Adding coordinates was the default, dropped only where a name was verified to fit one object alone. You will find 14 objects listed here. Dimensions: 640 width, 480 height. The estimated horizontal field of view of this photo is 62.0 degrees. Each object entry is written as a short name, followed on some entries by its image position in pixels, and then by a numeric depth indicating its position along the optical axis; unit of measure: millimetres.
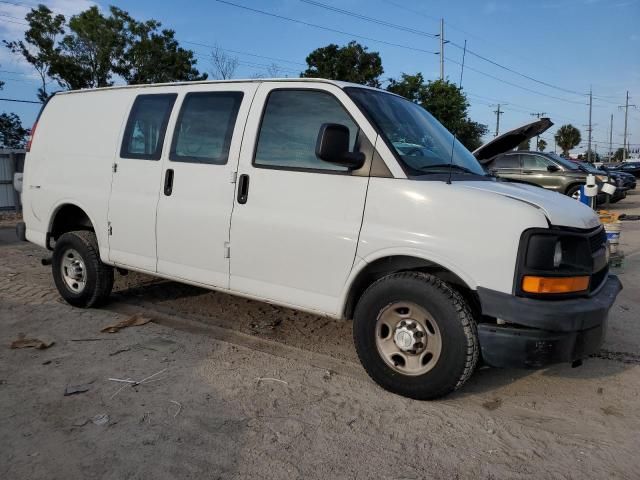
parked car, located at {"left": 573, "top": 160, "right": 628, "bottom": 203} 16042
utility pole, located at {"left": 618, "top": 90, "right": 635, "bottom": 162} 94688
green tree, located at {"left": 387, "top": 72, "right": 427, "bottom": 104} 30766
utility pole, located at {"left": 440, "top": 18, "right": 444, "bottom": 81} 36031
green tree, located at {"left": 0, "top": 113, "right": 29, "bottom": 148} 27578
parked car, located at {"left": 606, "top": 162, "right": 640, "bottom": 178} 41044
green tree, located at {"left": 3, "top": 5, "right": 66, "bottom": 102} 28391
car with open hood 15219
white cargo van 3133
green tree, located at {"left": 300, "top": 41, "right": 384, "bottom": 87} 33781
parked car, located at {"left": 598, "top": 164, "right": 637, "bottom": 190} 22391
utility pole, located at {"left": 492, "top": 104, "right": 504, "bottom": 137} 71544
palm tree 76375
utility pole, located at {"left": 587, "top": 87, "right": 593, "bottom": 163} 76669
